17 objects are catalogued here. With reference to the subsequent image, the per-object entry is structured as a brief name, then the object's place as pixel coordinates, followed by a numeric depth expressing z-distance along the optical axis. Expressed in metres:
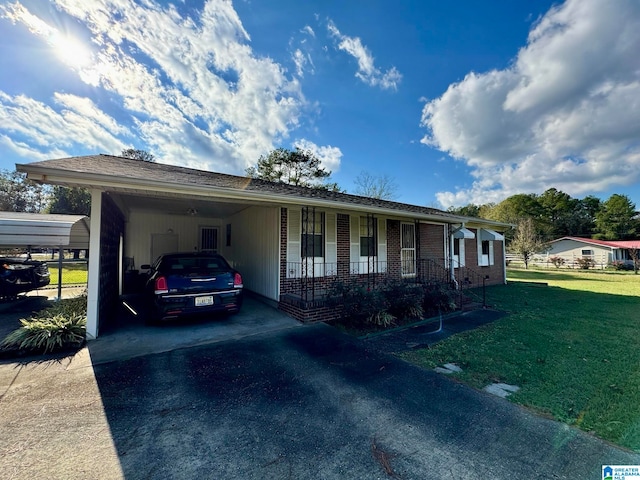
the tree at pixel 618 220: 40.66
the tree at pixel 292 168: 25.22
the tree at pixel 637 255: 22.91
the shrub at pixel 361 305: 5.91
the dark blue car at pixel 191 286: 5.13
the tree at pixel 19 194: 32.53
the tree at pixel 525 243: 28.70
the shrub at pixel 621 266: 25.94
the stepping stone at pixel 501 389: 3.23
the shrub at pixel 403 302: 6.61
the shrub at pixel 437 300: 7.40
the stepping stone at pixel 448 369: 3.85
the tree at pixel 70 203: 28.27
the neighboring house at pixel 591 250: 30.03
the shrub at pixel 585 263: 28.40
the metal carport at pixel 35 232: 6.59
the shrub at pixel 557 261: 30.25
